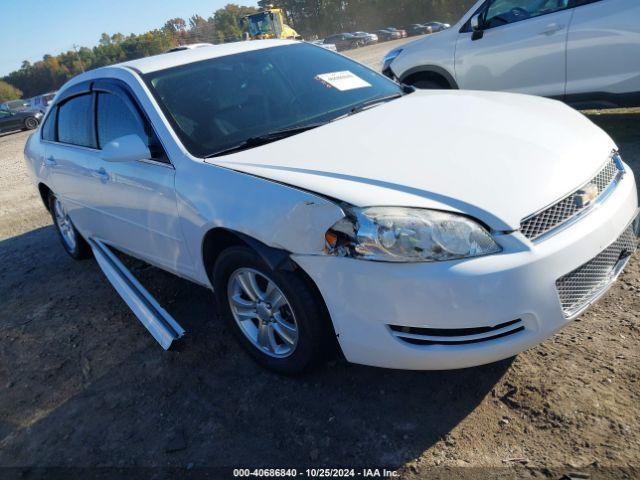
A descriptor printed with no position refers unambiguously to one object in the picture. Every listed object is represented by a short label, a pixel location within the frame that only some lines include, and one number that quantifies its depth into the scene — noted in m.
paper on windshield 3.69
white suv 5.39
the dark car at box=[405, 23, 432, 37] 53.25
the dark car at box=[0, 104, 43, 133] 24.86
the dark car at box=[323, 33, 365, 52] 51.74
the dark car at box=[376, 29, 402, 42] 54.47
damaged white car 2.18
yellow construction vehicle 37.09
